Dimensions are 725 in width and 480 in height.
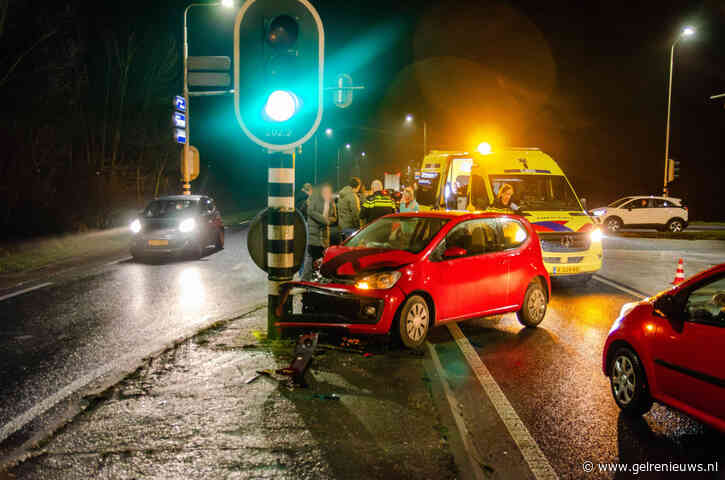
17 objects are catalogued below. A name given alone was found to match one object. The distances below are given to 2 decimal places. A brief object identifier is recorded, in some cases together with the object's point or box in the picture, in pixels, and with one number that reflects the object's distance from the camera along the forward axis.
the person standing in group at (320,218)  10.29
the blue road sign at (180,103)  22.97
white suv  28.09
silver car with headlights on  14.72
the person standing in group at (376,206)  12.24
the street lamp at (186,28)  21.08
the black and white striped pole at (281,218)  6.77
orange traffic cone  10.78
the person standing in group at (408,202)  14.77
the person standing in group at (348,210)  11.57
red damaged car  6.82
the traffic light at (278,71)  6.04
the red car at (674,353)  4.24
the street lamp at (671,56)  28.27
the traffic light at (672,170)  28.70
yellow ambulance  11.45
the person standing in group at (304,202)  11.04
